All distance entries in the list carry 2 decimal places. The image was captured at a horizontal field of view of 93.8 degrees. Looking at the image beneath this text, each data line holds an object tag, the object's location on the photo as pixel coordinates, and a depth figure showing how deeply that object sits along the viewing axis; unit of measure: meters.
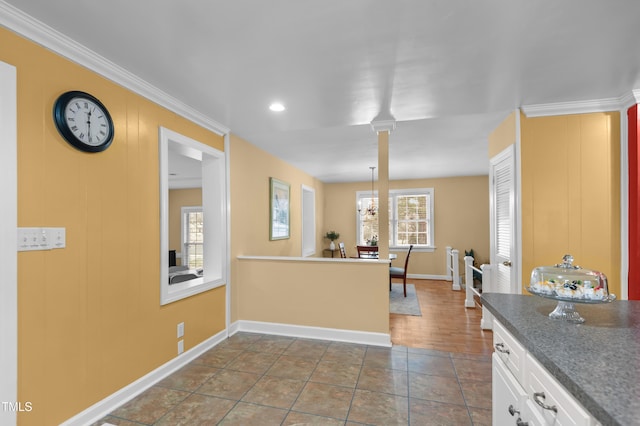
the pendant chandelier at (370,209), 6.66
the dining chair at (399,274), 5.23
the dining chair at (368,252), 5.90
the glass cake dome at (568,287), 1.16
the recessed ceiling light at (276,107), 2.69
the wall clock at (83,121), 1.72
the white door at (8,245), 1.45
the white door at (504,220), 2.87
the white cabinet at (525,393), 0.83
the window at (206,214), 2.49
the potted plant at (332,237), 7.41
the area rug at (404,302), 4.39
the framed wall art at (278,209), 4.51
